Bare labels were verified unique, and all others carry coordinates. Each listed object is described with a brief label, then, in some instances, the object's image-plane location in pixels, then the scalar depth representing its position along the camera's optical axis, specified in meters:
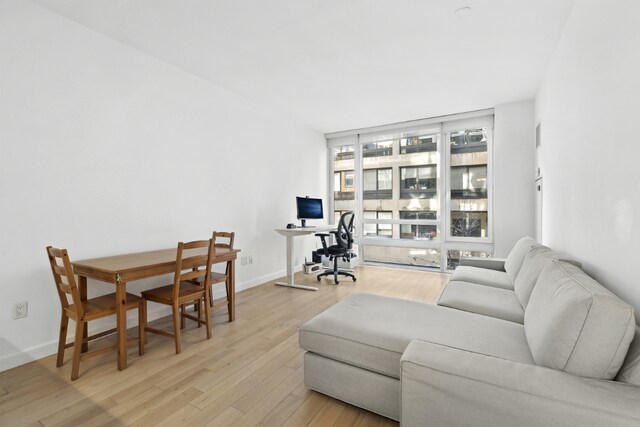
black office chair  4.64
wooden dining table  2.14
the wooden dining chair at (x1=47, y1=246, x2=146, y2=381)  2.01
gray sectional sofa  1.03
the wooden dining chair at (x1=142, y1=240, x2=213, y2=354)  2.39
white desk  4.23
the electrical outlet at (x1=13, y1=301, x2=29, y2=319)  2.23
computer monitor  4.76
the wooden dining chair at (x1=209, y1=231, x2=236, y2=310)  2.96
